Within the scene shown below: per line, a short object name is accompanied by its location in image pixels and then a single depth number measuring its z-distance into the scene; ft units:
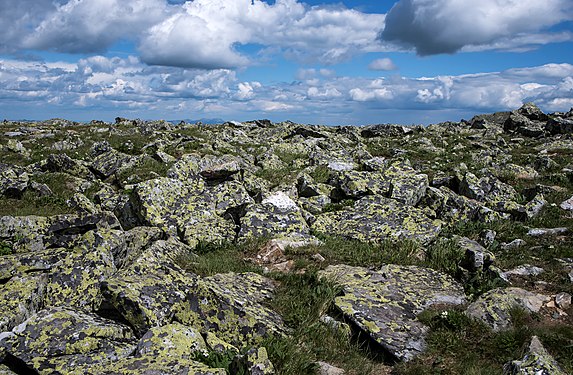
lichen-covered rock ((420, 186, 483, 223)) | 53.47
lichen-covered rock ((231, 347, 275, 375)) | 22.74
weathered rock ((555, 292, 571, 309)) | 32.58
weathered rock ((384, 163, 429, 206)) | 56.70
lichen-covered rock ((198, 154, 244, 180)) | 62.44
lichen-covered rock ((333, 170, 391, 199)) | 60.59
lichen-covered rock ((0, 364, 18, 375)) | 22.07
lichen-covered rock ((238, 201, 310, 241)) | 46.88
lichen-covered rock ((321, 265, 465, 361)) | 29.14
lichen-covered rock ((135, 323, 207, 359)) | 23.98
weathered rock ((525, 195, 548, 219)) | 54.90
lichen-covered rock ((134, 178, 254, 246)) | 47.60
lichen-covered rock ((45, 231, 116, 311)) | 31.27
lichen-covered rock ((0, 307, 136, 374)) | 23.16
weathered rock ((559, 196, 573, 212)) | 57.07
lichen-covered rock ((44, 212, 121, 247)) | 43.32
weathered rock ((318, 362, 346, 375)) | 25.41
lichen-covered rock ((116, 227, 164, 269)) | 37.63
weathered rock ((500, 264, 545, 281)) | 38.43
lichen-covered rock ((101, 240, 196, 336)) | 27.48
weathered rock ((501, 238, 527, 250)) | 45.24
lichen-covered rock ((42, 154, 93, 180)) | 75.92
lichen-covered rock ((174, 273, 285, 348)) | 27.86
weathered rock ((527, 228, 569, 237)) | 48.24
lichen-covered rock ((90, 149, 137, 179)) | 78.58
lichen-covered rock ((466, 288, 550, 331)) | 30.27
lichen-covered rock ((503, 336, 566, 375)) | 23.00
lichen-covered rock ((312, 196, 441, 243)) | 47.88
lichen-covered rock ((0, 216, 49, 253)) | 40.01
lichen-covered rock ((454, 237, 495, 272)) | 38.81
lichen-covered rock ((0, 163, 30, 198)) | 59.98
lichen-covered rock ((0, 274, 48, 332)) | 27.43
